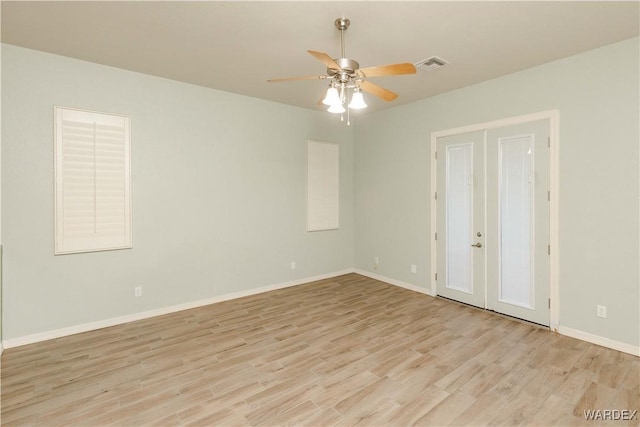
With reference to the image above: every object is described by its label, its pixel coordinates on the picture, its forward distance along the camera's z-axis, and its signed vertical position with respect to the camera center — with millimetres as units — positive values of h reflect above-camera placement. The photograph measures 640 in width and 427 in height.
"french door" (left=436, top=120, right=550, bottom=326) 3602 -65
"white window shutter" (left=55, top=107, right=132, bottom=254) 3350 +354
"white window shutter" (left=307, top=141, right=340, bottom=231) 5480 +487
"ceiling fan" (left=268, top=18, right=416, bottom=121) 2289 +1041
